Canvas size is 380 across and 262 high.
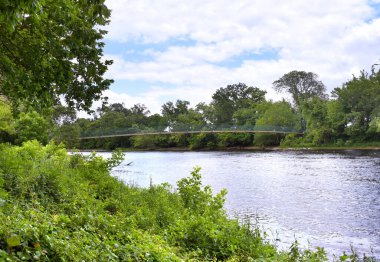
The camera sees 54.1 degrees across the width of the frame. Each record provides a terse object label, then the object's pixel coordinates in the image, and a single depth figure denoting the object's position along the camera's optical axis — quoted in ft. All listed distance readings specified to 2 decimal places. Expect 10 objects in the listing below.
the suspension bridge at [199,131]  233.35
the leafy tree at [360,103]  195.70
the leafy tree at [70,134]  191.05
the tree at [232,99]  345.31
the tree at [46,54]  26.48
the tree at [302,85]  306.14
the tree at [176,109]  394.52
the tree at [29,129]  112.47
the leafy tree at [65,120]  219.57
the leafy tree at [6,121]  86.72
